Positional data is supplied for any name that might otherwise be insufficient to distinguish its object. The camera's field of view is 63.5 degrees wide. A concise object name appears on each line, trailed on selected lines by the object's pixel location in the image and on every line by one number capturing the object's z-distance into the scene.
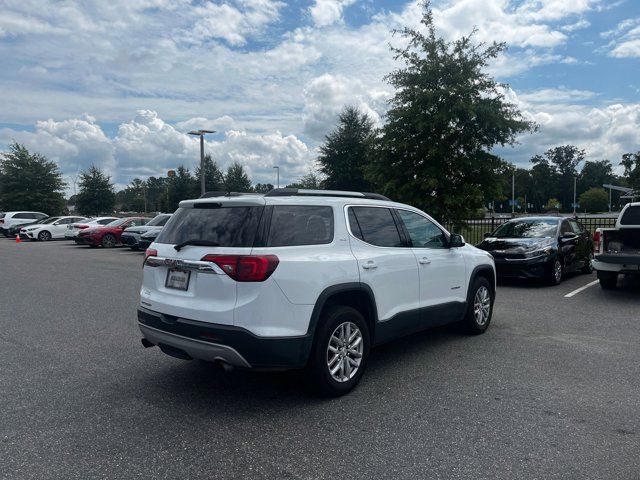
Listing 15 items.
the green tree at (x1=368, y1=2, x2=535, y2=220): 14.20
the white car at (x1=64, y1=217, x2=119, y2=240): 26.56
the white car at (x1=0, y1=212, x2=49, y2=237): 34.03
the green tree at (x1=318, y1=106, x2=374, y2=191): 34.38
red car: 24.17
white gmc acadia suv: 3.96
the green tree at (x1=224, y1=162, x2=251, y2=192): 47.94
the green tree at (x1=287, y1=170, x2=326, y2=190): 39.30
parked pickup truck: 9.27
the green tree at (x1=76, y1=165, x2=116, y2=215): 44.50
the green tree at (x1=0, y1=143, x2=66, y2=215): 42.06
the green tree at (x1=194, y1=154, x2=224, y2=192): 46.94
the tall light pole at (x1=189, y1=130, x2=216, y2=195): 27.31
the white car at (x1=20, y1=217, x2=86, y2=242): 29.73
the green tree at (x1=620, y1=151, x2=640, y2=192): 37.38
